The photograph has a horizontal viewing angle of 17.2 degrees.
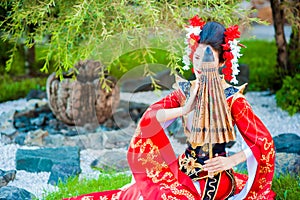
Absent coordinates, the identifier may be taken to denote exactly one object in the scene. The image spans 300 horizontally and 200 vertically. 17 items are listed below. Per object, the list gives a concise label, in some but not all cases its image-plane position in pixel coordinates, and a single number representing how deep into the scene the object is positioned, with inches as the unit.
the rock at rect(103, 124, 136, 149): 316.4
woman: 165.3
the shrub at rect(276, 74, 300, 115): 373.1
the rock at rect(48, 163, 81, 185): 260.1
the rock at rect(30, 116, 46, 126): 353.9
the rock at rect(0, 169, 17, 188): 239.6
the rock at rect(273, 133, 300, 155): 291.3
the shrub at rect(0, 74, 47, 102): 419.4
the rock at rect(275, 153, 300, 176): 257.2
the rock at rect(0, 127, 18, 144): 318.6
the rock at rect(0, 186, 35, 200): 221.6
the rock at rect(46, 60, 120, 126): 338.6
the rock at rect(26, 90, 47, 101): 415.3
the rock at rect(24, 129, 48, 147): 315.0
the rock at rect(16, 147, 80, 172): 273.7
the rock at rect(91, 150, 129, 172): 278.9
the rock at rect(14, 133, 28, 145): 316.3
